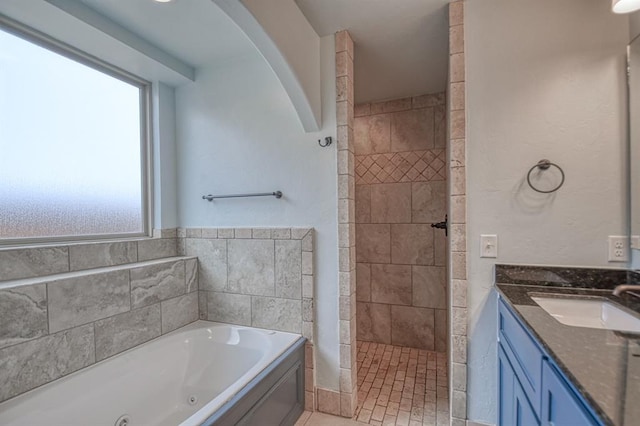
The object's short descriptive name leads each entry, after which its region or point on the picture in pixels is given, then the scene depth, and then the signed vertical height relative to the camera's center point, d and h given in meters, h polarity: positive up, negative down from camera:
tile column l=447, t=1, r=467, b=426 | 1.75 -0.06
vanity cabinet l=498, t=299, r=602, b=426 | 0.78 -0.60
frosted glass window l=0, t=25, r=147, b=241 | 1.73 +0.43
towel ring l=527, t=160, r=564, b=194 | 1.60 +0.21
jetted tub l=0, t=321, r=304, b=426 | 1.42 -0.98
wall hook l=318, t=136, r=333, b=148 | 2.06 +0.46
